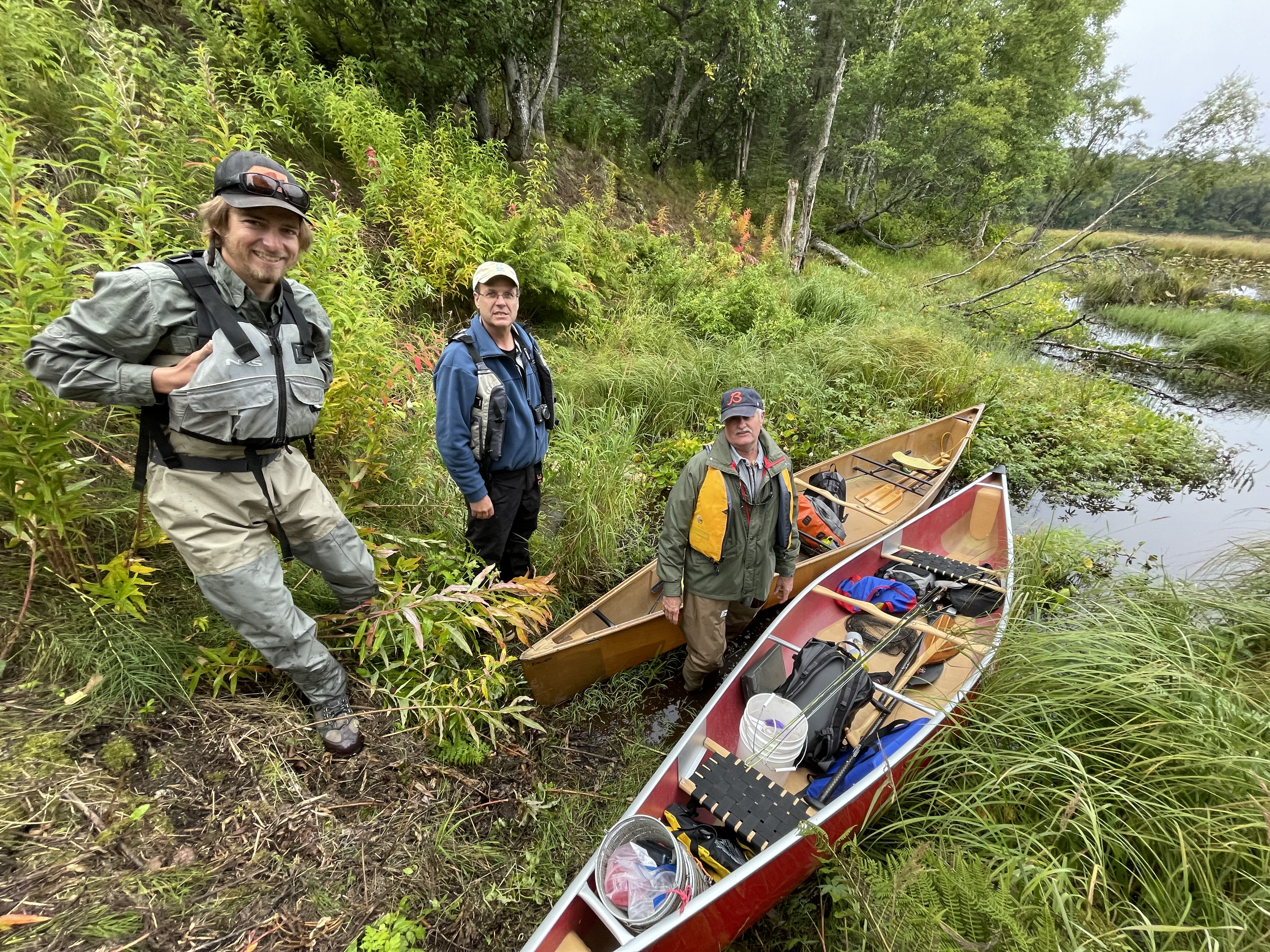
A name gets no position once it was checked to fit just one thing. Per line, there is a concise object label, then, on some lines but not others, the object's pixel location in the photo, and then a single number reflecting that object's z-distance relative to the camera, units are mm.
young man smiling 1565
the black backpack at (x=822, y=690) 2834
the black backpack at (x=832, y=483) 5199
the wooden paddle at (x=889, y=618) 3219
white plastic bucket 2672
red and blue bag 3811
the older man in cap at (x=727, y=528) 2809
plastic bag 2014
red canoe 1905
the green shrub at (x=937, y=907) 1606
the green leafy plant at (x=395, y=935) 1777
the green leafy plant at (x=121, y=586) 1806
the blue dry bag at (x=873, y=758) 2623
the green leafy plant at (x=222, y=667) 2098
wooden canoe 2980
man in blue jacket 2631
